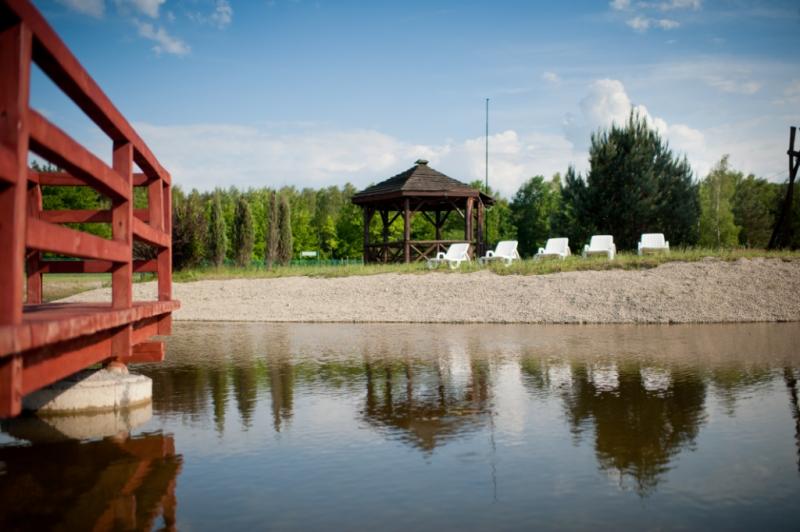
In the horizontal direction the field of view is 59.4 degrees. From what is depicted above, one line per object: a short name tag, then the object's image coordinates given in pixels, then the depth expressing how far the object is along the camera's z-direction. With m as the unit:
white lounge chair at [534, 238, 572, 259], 22.06
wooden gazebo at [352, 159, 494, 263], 25.19
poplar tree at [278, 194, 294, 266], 35.66
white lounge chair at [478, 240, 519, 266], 22.42
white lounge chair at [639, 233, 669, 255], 21.30
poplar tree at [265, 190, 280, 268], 33.99
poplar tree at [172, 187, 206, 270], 28.44
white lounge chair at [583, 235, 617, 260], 21.48
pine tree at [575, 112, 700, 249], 27.64
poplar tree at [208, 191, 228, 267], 29.73
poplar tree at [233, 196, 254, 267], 30.31
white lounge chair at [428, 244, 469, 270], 22.30
